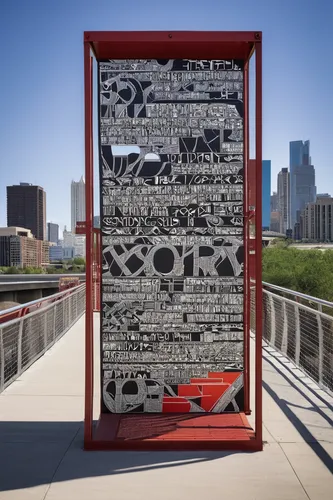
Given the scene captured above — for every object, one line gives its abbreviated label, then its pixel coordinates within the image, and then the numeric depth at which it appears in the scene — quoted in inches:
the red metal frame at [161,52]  142.7
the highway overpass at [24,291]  1715.1
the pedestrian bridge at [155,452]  122.1
